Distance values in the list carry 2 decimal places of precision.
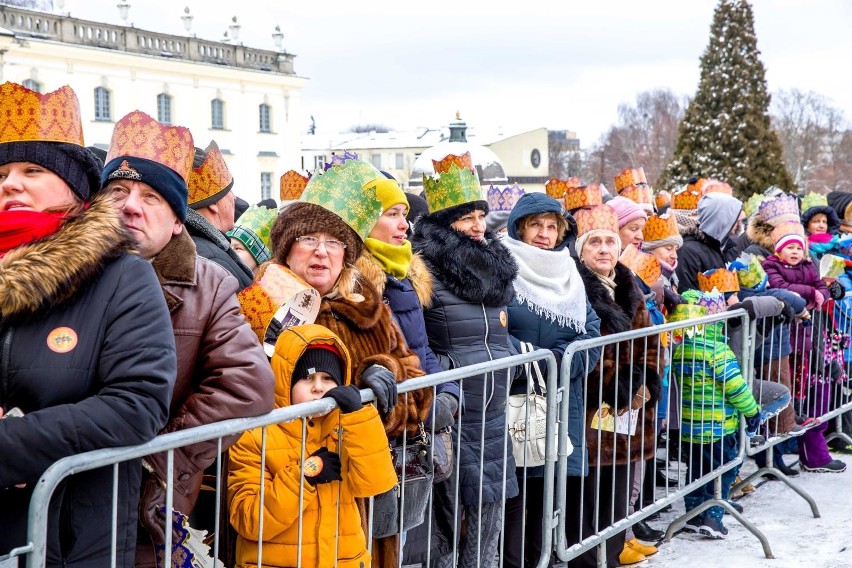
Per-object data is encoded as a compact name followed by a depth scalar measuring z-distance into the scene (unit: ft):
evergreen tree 114.21
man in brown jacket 9.68
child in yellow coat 10.75
